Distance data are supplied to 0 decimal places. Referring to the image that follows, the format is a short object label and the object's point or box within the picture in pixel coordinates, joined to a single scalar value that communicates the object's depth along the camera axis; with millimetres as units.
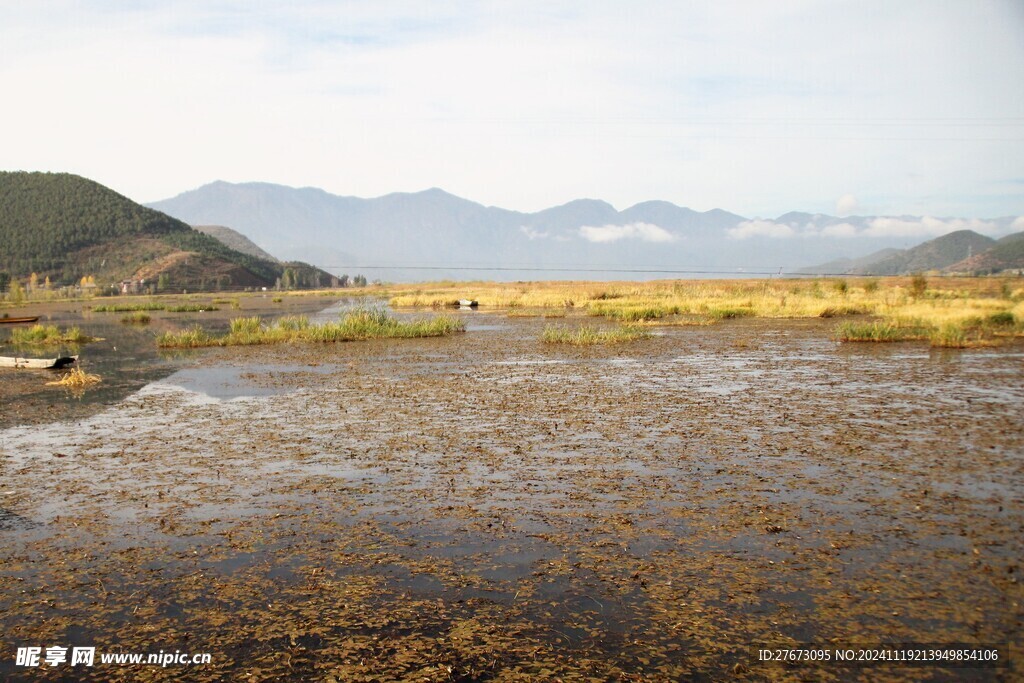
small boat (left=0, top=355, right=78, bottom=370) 23125
